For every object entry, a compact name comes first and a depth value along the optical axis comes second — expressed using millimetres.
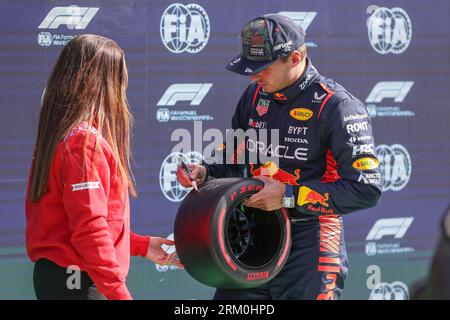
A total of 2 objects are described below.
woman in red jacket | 5965
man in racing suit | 6906
